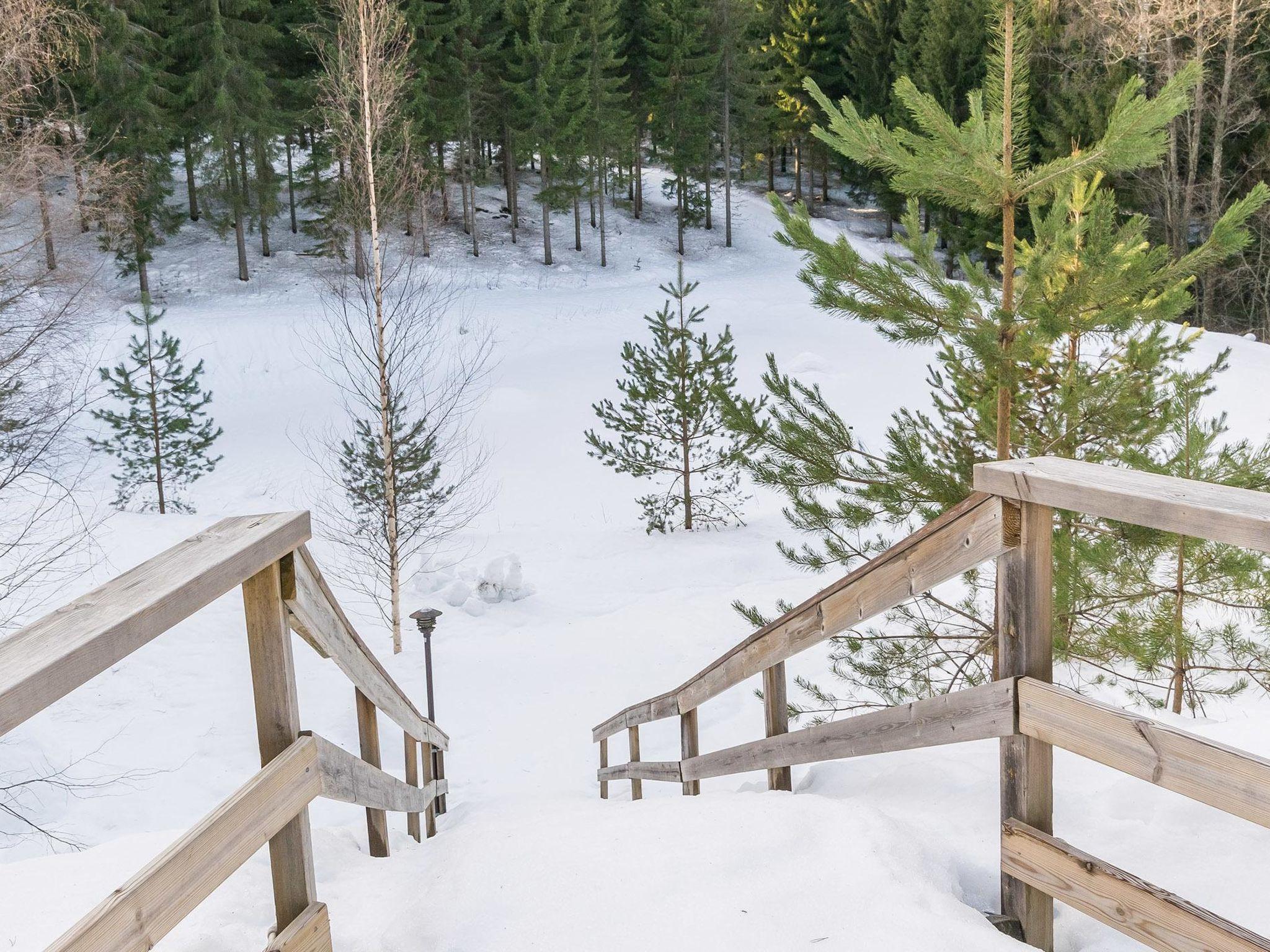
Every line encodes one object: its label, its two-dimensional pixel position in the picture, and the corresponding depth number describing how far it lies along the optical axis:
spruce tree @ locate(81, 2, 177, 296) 20.75
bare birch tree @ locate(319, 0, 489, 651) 10.32
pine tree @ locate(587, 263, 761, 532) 14.02
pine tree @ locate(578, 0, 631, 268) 27.52
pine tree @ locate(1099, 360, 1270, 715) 4.88
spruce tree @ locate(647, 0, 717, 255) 29.25
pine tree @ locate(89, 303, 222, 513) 14.70
